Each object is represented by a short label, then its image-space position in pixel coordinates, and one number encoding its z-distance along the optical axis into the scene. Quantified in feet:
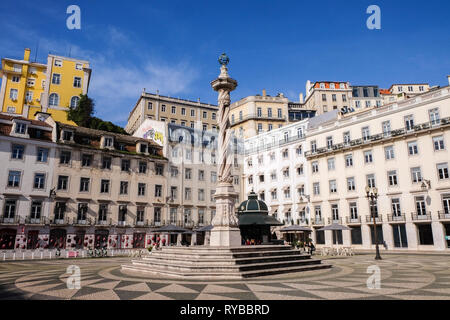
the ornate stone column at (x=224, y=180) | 53.87
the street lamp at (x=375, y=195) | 72.88
